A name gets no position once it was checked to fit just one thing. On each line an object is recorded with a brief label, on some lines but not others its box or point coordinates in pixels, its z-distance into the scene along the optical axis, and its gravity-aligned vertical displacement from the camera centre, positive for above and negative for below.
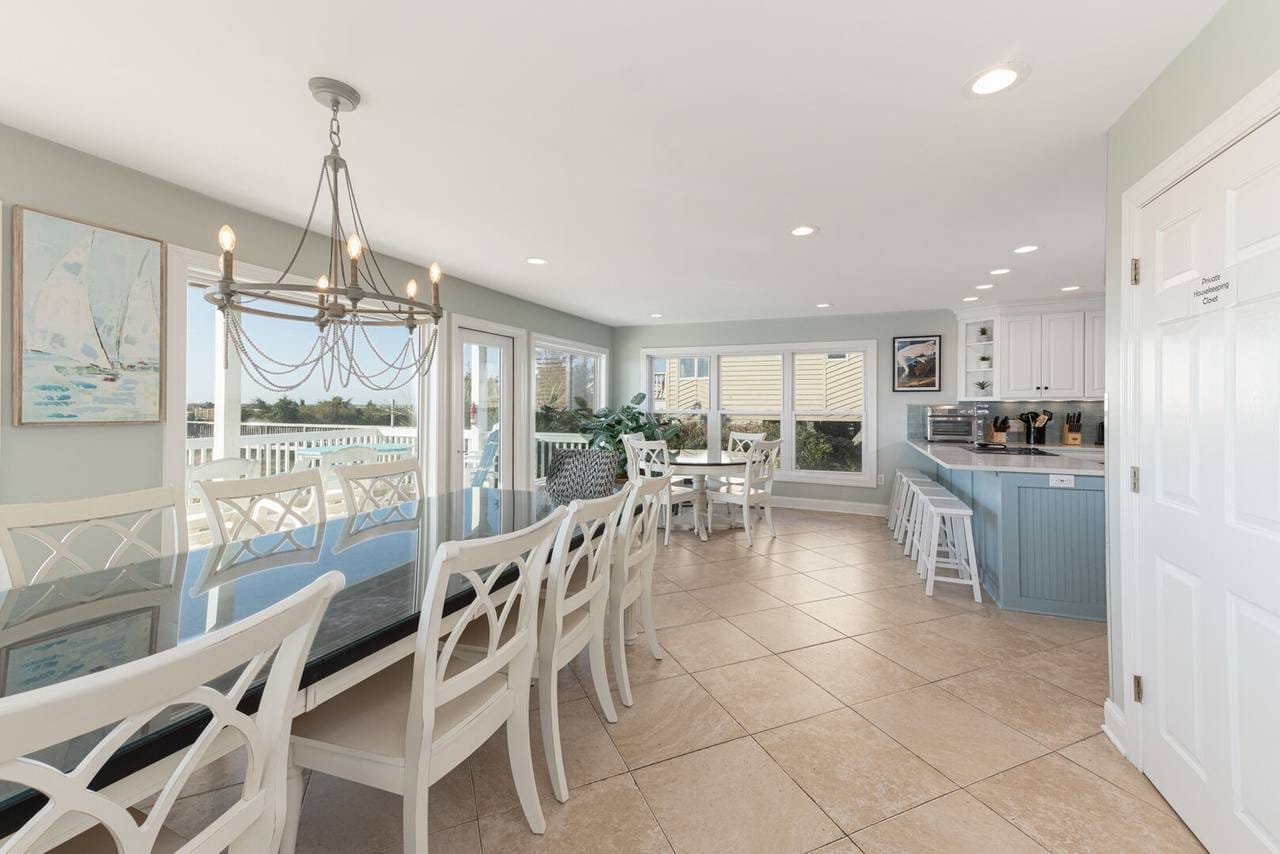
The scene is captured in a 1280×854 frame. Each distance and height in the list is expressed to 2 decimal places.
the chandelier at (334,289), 1.62 +0.43
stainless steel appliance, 6.02 +0.07
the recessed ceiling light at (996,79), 1.80 +1.16
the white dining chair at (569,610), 1.74 -0.61
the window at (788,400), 6.60 +0.38
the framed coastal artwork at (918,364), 6.16 +0.74
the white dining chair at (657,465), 5.19 -0.33
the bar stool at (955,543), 3.65 -0.79
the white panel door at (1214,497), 1.35 -0.18
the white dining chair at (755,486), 5.25 -0.55
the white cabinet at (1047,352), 5.44 +0.78
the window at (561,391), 6.17 +0.46
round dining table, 5.31 -0.39
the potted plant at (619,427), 6.53 +0.03
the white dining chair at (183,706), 0.56 -0.38
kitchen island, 3.25 -0.63
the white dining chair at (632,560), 2.25 -0.55
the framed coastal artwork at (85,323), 2.25 +0.46
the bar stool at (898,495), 5.42 -0.65
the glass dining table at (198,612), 0.90 -0.44
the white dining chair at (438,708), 1.24 -0.72
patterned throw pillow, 3.09 -0.26
